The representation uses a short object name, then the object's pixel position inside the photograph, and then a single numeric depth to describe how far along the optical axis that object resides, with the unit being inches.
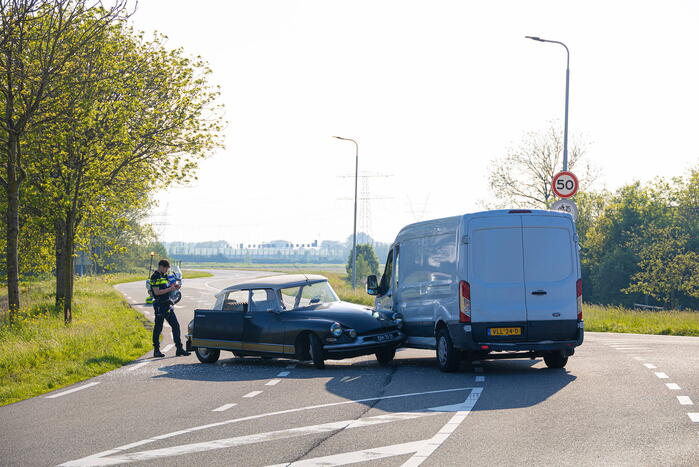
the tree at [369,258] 4537.4
